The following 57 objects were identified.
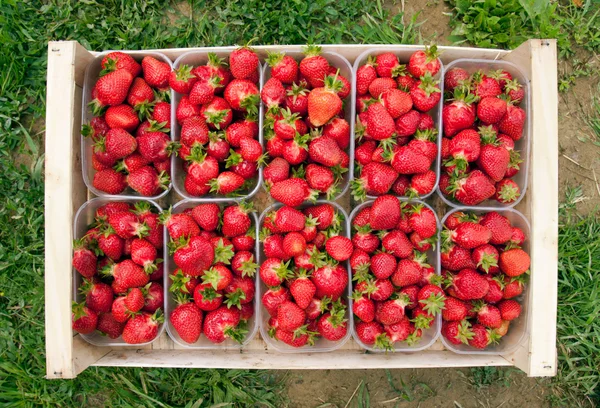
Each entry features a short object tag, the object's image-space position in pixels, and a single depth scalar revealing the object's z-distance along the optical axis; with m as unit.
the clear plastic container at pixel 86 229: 0.74
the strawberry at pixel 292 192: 0.71
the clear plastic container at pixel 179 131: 0.75
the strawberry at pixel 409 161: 0.72
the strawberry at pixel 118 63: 0.74
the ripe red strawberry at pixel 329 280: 0.72
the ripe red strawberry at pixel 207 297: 0.71
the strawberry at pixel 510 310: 0.75
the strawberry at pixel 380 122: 0.72
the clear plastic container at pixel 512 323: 0.75
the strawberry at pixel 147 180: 0.74
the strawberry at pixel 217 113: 0.73
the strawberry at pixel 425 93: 0.72
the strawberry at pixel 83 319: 0.71
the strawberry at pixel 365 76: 0.75
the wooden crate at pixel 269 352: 0.70
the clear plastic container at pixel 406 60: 0.75
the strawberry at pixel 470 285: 0.73
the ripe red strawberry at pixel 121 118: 0.74
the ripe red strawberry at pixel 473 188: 0.73
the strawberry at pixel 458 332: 0.74
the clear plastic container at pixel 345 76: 0.75
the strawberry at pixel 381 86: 0.74
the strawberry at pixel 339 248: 0.72
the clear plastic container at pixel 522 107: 0.76
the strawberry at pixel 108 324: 0.75
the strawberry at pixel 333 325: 0.72
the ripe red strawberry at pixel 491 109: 0.73
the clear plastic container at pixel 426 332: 0.75
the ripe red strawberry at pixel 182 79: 0.73
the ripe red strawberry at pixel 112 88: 0.73
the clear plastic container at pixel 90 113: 0.76
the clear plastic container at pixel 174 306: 0.76
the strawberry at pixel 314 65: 0.73
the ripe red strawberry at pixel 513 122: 0.74
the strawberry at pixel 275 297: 0.73
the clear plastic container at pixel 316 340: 0.75
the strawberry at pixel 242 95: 0.73
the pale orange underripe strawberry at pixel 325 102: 0.70
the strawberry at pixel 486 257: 0.72
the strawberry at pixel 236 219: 0.73
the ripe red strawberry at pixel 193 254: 0.70
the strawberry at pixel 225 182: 0.73
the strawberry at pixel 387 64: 0.75
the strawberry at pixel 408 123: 0.73
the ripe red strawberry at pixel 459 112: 0.74
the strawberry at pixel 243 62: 0.73
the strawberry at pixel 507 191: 0.74
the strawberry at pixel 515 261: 0.73
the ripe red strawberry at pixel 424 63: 0.73
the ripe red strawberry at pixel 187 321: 0.72
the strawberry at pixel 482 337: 0.74
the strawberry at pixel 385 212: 0.72
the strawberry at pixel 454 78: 0.76
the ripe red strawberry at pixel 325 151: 0.71
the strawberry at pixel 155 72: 0.76
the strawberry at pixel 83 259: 0.73
